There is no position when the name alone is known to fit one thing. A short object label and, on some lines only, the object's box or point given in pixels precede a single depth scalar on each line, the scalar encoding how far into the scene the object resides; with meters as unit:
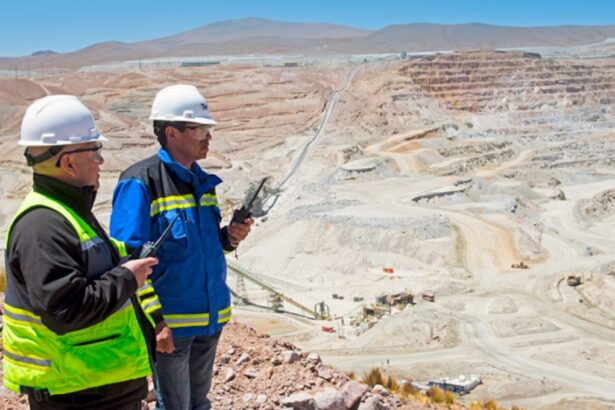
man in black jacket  2.77
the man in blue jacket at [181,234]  3.76
